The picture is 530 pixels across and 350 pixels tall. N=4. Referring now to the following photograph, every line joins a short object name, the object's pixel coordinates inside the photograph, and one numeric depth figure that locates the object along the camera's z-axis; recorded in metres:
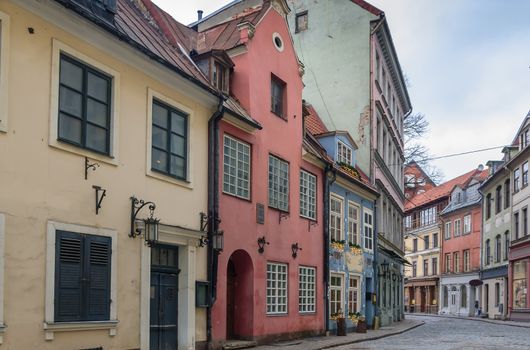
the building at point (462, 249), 55.47
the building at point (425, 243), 65.81
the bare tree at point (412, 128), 45.29
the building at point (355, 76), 29.78
